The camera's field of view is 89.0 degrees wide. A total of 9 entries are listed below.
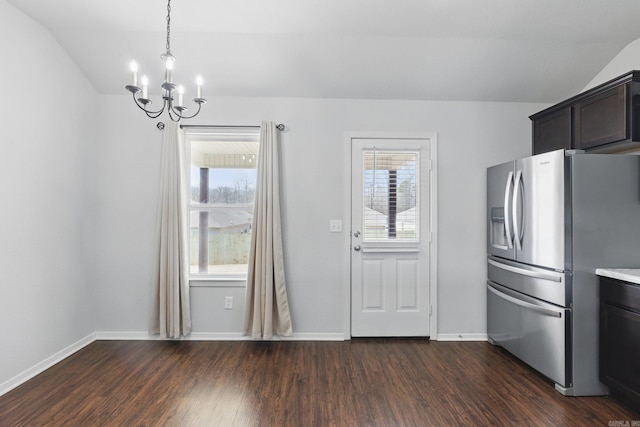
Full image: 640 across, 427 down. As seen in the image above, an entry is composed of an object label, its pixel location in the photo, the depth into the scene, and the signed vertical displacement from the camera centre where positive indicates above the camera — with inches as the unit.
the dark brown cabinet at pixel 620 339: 80.1 -31.7
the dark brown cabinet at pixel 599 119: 91.4 +30.9
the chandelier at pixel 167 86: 65.6 +27.7
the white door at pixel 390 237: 131.6 -8.7
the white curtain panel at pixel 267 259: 124.0 -16.9
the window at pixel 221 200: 134.0 +6.0
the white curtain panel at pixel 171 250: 124.8 -13.8
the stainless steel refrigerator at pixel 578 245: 90.8 -8.1
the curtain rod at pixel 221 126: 130.0 +35.2
